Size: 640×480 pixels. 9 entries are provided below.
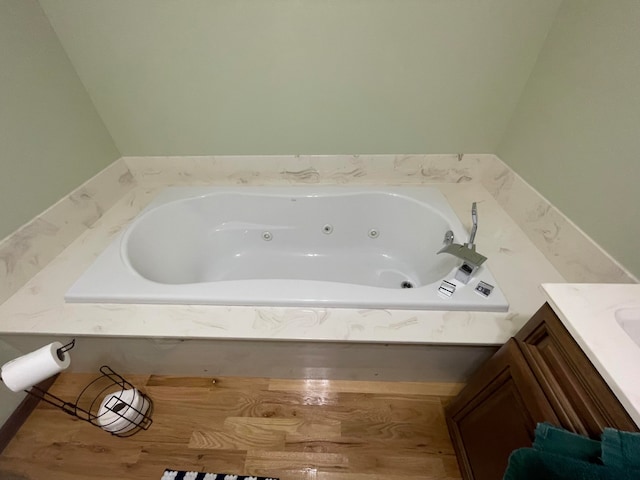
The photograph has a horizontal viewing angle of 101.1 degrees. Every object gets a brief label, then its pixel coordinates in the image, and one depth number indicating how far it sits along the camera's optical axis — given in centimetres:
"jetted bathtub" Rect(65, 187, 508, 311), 122
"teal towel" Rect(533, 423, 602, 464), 44
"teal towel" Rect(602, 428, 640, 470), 37
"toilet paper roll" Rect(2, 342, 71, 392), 71
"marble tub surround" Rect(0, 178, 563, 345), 80
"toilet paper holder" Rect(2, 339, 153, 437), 96
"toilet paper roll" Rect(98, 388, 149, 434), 95
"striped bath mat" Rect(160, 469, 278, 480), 88
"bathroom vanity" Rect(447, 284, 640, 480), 44
